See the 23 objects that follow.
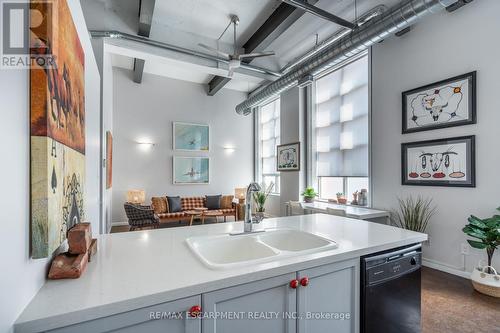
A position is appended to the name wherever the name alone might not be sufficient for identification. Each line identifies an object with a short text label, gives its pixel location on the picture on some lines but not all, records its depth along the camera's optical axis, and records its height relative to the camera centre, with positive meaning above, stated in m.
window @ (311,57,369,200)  4.27 +0.75
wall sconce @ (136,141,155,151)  6.31 +0.64
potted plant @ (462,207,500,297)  2.38 -0.78
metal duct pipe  2.56 +1.71
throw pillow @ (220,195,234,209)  6.73 -0.94
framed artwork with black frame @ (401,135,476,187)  2.85 +0.08
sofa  5.85 -1.02
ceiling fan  3.42 +1.65
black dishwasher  1.36 -0.74
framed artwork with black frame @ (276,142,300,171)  5.68 +0.30
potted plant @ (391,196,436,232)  3.17 -0.61
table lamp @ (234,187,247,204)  6.99 -0.71
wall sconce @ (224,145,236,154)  7.40 +0.62
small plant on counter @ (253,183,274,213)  6.35 -0.82
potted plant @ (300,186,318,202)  5.04 -0.55
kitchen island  0.77 -0.46
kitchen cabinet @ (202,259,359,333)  0.97 -0.62
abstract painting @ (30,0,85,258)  0.79 +0.14
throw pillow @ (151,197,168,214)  5.95 -0.90
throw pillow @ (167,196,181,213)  6.10 -0.92
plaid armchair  4.78 -0.95
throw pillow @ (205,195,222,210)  6.58 -0.92
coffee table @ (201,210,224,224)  6.09 -1.15
